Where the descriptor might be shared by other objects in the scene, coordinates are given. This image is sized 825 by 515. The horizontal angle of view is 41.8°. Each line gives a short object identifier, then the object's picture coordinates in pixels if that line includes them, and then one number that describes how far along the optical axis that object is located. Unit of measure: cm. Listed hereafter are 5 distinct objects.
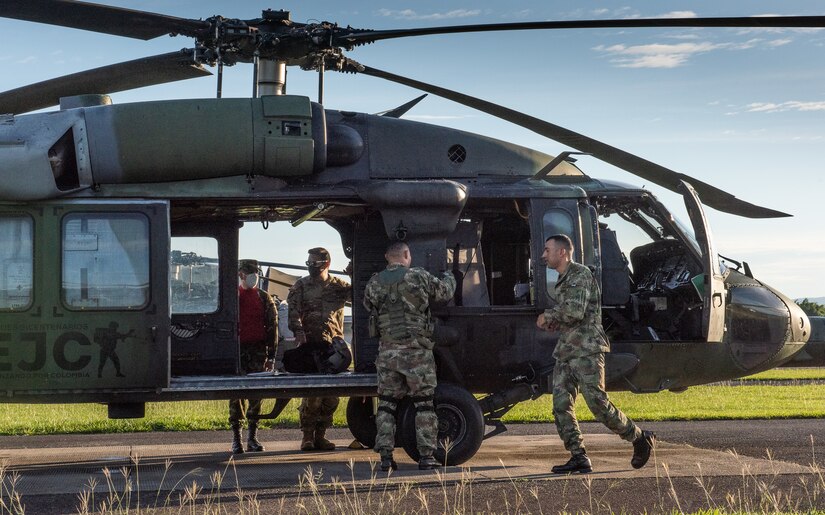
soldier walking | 917
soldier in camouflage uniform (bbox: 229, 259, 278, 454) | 1170
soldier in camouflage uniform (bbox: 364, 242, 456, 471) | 936
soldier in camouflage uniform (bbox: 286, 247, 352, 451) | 1131
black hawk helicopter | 944
